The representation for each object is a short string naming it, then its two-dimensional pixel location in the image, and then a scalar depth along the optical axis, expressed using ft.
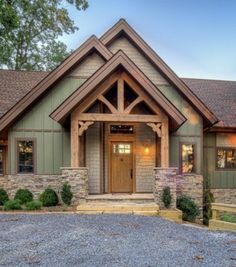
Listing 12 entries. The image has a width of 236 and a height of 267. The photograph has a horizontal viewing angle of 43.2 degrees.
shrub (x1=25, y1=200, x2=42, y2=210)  32.65
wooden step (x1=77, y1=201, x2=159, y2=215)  31.86
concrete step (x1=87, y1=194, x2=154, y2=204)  35.86
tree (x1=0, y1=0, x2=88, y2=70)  79.10
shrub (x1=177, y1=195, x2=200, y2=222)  36.45
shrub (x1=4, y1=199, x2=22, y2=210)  32.60
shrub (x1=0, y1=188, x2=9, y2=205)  36.68
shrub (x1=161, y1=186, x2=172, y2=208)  33.87
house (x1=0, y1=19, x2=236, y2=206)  38.75
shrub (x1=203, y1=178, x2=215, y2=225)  39.42
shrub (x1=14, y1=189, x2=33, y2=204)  36.70
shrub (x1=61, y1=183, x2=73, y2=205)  33.94
